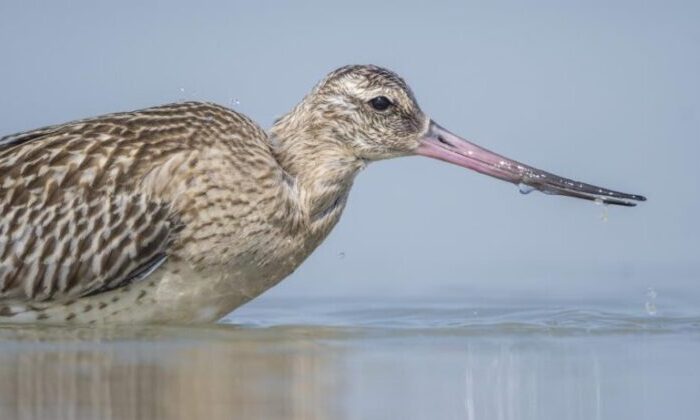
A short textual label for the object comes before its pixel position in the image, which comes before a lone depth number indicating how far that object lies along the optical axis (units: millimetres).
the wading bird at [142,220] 11242
